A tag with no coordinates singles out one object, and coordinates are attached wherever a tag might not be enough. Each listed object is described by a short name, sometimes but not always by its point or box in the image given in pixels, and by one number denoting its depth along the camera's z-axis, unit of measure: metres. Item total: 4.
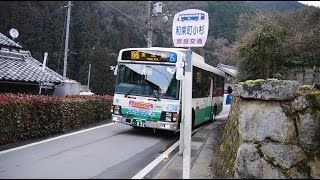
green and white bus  12.22
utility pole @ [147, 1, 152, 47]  26.05
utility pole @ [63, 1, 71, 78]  27.74
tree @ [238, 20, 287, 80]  15.25
